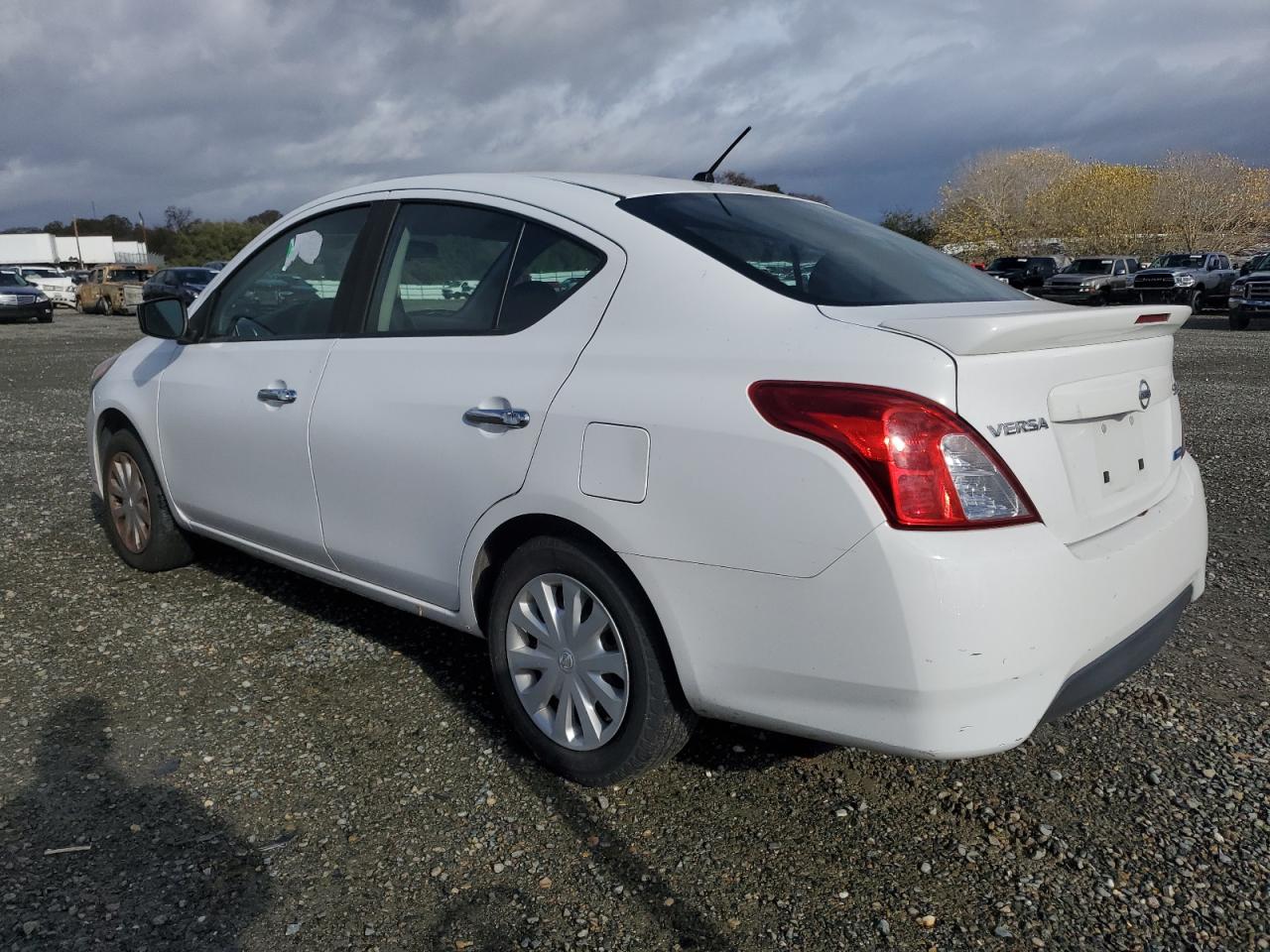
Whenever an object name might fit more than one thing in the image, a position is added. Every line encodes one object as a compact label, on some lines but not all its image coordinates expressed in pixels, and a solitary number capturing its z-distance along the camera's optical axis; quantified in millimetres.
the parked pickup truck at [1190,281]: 28734
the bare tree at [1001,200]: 56781
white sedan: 2201
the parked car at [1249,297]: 22188
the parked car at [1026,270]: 36156
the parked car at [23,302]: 28309
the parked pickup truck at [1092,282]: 33281
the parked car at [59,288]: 37625
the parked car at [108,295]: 32375
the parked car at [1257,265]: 23422
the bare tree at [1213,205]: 51094
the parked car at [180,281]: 27141
